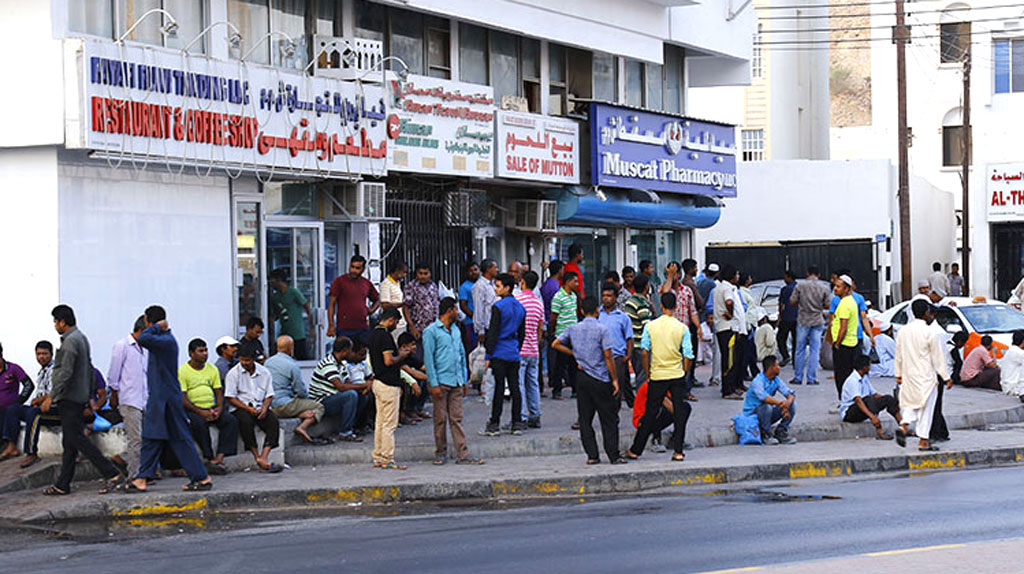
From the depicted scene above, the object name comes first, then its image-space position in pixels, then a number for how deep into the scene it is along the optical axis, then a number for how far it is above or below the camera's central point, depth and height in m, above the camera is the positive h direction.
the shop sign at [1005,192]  42.94 +2.43
